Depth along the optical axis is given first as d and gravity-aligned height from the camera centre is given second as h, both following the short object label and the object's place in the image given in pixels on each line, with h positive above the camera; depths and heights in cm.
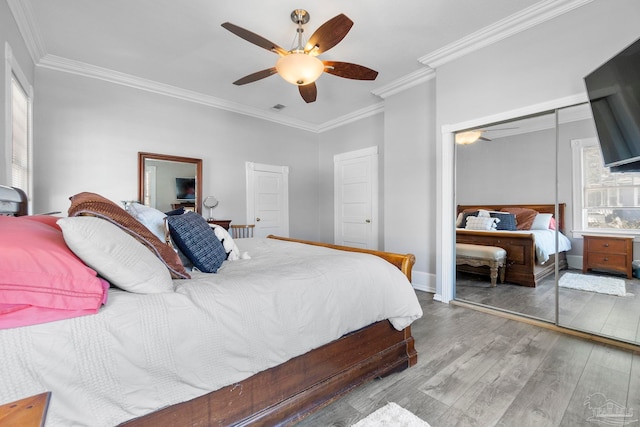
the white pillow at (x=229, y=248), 206 -25
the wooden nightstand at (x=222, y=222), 402 -13
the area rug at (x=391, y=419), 140 -103
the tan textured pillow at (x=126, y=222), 121 -4
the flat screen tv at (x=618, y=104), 175 +72
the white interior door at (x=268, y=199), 487 +25
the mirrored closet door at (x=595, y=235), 227 -20
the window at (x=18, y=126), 229 +81
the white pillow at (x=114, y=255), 96 -15
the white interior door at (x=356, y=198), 484 +26
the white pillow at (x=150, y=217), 172 -3
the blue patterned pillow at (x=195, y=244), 167 -19
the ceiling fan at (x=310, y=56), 218 +135
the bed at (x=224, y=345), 84 -50
